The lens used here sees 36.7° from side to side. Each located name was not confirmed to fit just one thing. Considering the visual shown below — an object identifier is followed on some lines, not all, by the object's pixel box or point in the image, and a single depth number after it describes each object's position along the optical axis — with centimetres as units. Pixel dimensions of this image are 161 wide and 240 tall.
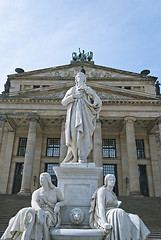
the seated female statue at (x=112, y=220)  393
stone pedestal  501
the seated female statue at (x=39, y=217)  383
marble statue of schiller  586
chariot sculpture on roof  4242
